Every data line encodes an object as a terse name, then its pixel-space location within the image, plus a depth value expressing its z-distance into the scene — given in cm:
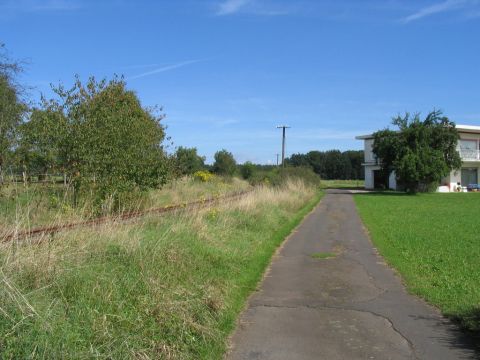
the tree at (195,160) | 5531
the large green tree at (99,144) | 1310
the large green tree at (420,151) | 5109
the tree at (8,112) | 1369
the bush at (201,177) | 4072
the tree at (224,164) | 6025
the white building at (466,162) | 6341
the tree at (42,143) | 1328
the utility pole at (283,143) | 5926
